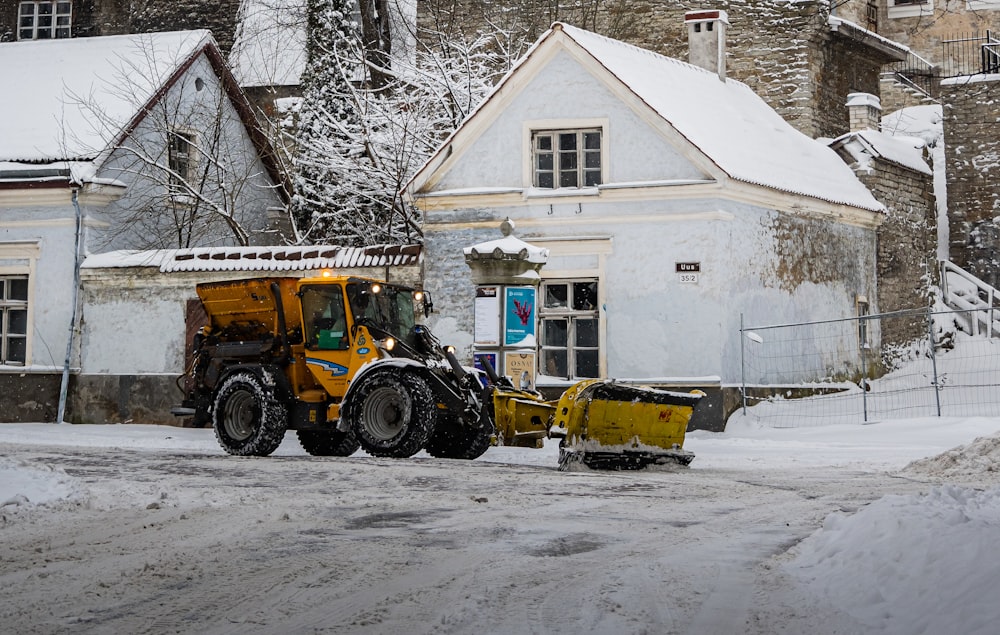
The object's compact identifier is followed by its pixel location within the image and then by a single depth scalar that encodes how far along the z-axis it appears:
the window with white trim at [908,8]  42.28
